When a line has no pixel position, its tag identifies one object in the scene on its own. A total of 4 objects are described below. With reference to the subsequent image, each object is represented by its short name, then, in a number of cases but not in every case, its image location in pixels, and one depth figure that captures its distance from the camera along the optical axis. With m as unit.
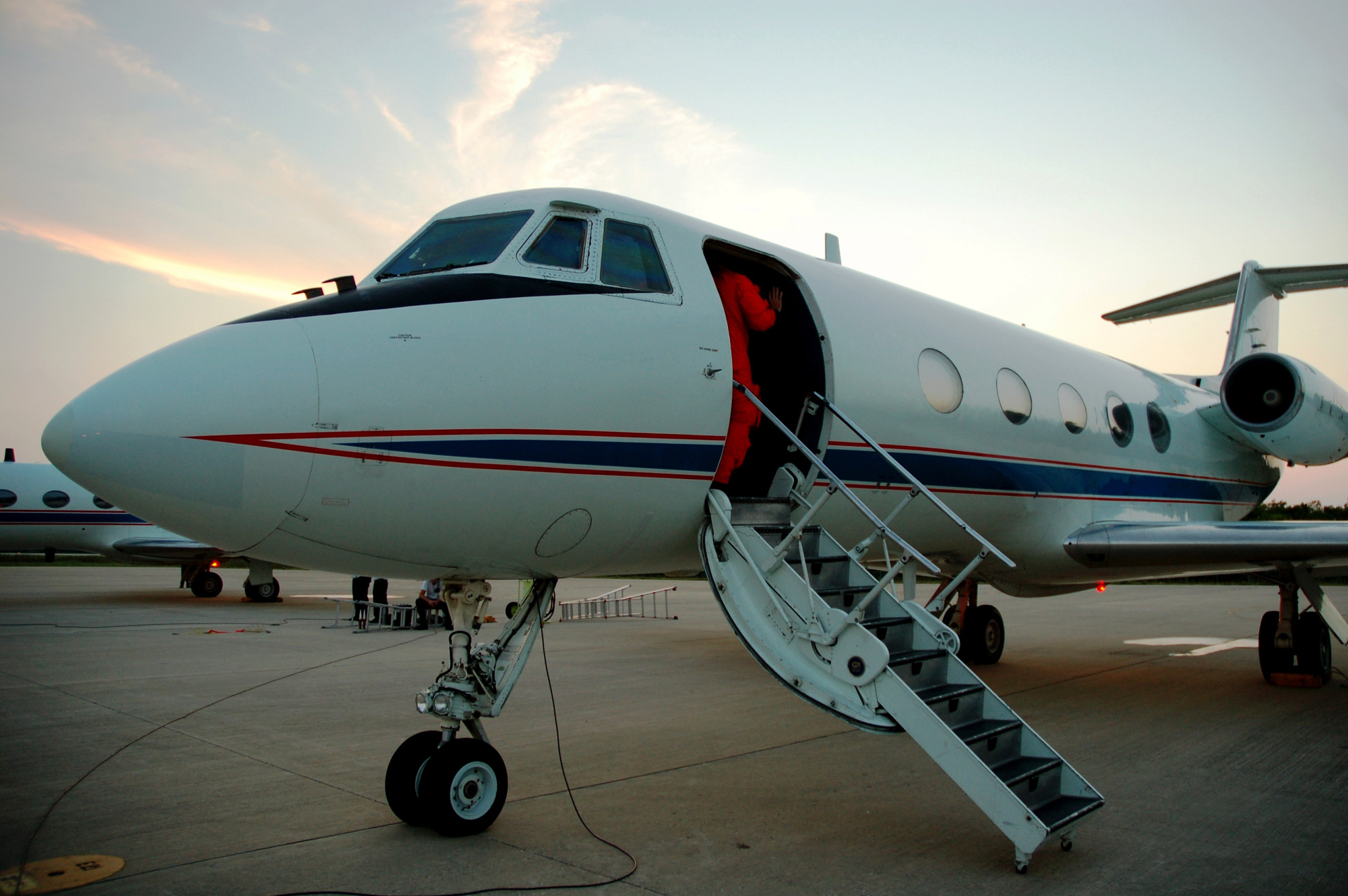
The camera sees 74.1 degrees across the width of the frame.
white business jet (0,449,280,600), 24.45
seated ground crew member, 16.16
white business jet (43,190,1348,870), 3.88
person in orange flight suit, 5.43
